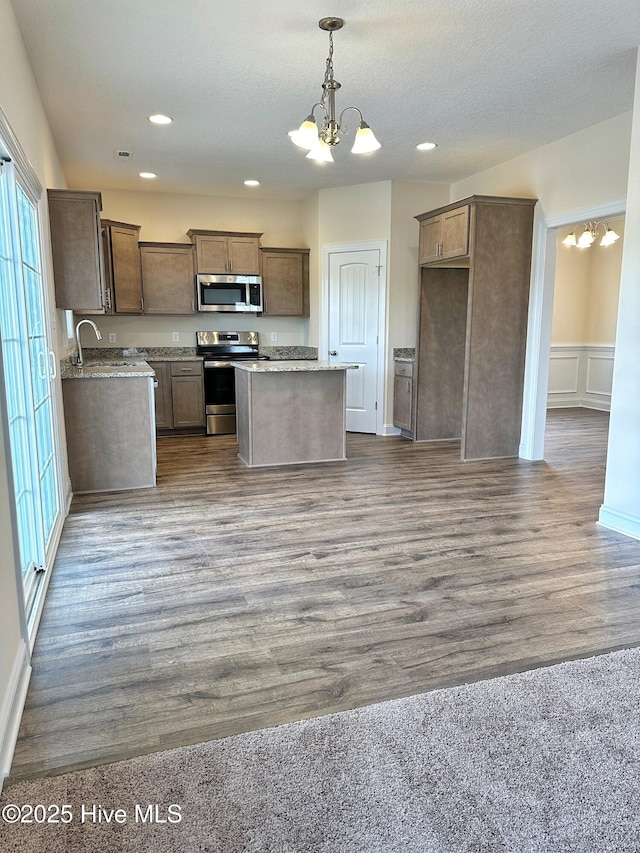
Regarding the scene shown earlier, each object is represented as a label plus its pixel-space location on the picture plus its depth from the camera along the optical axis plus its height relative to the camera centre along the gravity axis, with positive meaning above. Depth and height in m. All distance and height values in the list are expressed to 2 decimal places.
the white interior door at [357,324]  6.56 +0.02
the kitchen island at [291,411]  5.07 -0.77
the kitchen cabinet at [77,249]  4.11 +0.55
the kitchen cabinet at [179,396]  6.63 -0.81
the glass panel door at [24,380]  2.62 -0.27
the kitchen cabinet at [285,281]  7.02 +0.56
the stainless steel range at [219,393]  6.77 -0.79
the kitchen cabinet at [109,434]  4.29 -0.82
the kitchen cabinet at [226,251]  6.75 +0.88
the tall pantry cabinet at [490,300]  5.15 +0.24
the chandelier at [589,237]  7.67 +1.21
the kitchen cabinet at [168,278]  6.64 +0.56
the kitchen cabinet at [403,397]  6.31 -0.79
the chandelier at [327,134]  3.03 +1.03
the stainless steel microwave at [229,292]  6.81 +0.40
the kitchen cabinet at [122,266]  6.22 +0.65
